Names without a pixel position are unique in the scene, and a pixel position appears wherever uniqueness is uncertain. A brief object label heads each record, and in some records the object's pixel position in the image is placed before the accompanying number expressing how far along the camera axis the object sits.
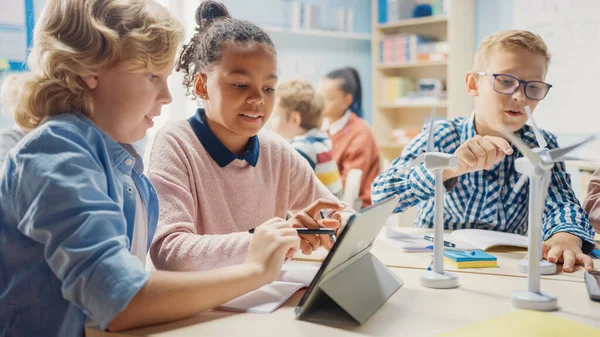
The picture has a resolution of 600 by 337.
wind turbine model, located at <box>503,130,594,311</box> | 0.94
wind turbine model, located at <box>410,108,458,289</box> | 1.09
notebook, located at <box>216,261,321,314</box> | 0.98
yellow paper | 0.86
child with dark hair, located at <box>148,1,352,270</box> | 1.25
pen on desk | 1.43
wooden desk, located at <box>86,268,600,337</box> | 0.87
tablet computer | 0.90
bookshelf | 4.93
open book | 1.45
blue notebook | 1.27
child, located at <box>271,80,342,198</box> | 3.31
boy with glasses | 1.64
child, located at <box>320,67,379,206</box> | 4.18
